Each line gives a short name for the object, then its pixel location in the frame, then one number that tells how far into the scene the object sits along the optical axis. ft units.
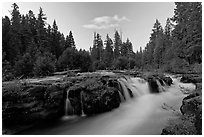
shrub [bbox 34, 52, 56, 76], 45.85
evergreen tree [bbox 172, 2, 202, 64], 41.09
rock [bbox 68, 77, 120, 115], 24.00
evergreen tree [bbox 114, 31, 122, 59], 139.23
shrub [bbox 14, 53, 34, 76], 48.13
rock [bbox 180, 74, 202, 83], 38.75
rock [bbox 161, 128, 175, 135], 14.56
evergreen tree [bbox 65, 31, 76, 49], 109.09
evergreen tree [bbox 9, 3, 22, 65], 64.75
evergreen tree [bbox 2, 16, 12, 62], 63.31
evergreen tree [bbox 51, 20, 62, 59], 95.91
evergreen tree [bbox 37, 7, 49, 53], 88.76
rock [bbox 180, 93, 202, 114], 16.55
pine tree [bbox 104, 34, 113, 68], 124.73
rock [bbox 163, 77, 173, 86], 39.86
